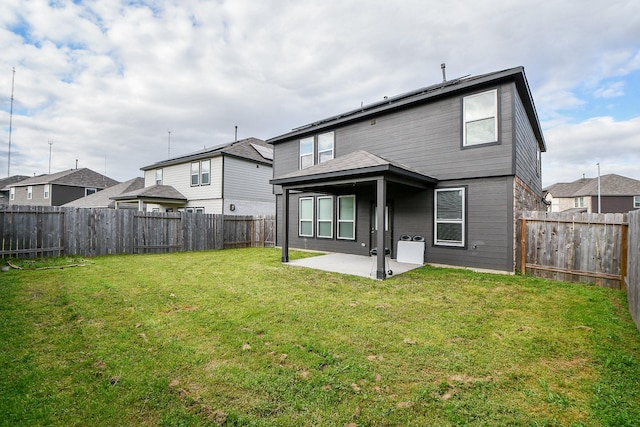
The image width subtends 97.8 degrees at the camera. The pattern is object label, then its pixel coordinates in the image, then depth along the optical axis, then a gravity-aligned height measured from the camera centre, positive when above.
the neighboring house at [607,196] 30.28 +2.33
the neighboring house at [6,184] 35.47 +4.32
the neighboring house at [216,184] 17.17 +2.14
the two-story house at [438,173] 7.52 +1.22
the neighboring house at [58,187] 28.50 +3.16
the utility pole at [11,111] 14.27 +7.34
